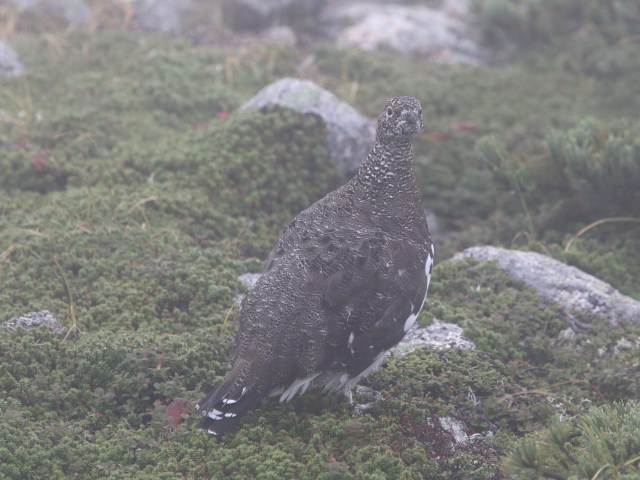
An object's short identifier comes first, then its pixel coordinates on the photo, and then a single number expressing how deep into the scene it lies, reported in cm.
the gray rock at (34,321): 1175
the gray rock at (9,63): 2103
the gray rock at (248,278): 1366
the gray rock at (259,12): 2597
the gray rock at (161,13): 2720
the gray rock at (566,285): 1355
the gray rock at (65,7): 2653
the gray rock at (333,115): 1778
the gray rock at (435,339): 1234
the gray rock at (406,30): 2661
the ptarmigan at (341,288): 967
